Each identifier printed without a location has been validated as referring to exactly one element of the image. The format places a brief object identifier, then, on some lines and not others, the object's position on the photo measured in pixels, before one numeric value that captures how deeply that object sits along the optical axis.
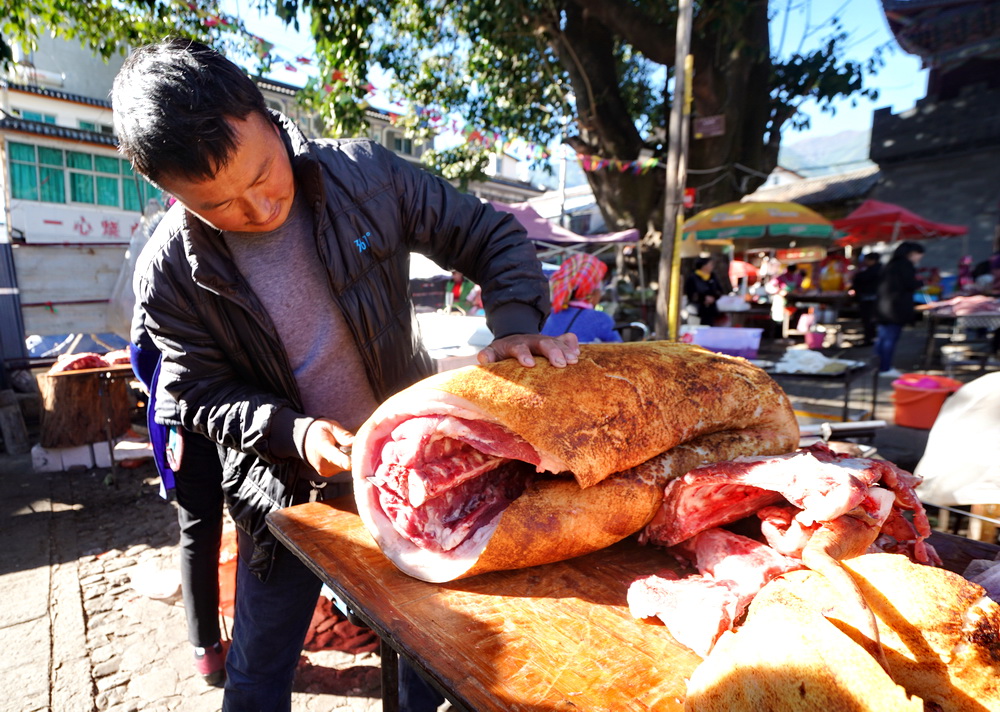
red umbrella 12.18
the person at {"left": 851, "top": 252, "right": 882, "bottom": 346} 9.90
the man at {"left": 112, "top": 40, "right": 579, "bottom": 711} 1.50
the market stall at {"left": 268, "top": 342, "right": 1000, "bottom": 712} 1.02
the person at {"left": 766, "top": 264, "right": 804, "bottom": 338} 13.07
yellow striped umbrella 9.09
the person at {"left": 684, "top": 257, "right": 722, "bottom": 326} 9.45
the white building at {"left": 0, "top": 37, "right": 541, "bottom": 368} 7.78
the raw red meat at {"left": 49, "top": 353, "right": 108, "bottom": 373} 4.98
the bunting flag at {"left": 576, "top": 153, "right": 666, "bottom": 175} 10.62
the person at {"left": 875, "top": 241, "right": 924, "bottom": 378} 8.01
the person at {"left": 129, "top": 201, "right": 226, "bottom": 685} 2.20
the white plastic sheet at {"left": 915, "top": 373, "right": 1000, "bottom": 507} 2.08
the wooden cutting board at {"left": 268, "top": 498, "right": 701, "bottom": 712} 1.01
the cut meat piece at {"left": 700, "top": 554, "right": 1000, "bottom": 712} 0.81
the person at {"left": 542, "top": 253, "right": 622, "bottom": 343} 4.03
